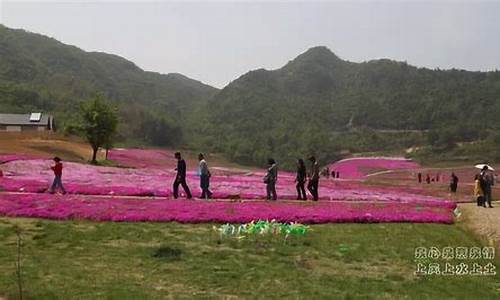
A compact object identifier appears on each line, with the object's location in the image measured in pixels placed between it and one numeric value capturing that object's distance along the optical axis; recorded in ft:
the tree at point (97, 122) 219.61
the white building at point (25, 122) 366.08
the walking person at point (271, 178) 92.68
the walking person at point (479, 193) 95.88
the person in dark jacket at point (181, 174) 89.00
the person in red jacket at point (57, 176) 92.43
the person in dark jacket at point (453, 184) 168.62
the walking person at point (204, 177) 91.25
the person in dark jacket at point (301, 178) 94.17
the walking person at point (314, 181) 94.89
